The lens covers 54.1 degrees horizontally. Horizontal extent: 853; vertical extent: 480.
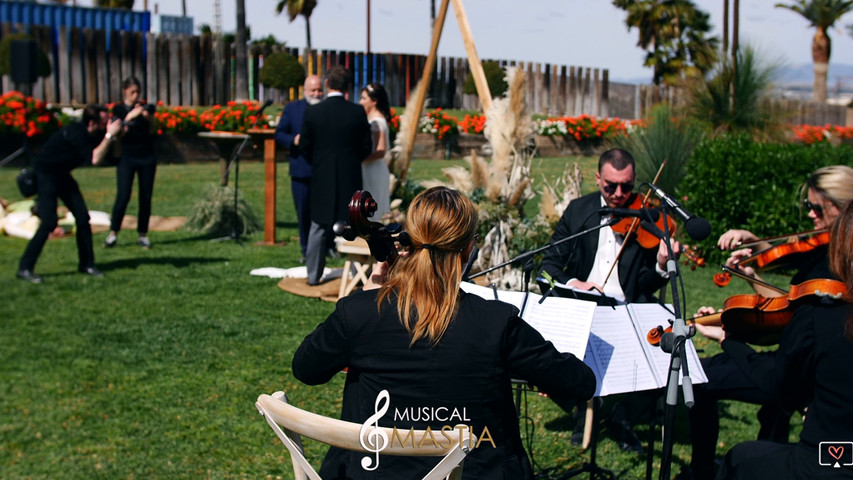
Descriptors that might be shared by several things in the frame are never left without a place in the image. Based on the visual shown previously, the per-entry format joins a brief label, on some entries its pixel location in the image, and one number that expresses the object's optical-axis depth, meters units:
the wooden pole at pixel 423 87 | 9.30
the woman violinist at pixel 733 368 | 3.93
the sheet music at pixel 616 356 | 3.26
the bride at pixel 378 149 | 8.12
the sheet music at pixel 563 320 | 3.18
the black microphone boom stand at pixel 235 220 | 10.80
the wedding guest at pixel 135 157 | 9.73
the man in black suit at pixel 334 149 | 7.73
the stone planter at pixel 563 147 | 18.87
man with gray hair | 9.12
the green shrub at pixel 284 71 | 23.05
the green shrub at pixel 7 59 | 20.06
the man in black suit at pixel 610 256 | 4.57
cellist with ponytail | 2.63
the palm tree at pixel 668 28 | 33.53
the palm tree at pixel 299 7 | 41.56
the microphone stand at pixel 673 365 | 2.81
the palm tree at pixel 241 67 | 22.89
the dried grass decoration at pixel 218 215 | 11.34
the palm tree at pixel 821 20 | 42.72
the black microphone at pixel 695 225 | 3.04
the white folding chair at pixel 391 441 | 2.39
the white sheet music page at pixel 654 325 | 3.47
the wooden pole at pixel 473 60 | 8.76
